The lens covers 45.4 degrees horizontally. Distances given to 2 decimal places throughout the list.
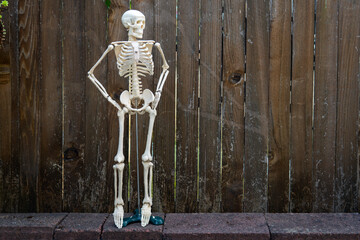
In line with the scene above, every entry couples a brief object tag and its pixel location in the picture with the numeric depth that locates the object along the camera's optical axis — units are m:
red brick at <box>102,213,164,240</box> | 2.59
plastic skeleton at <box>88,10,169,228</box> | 2.56
